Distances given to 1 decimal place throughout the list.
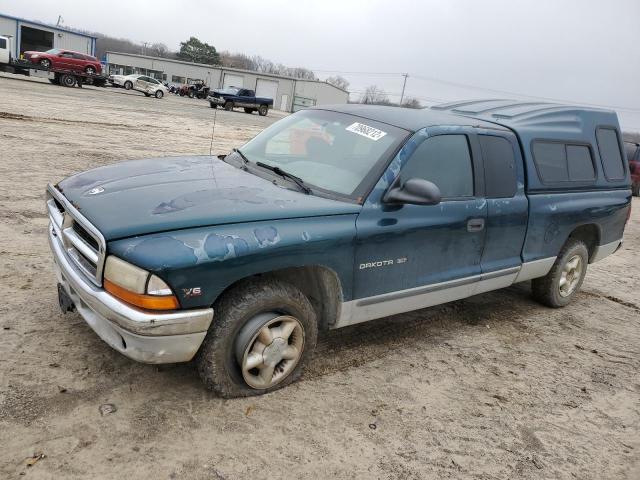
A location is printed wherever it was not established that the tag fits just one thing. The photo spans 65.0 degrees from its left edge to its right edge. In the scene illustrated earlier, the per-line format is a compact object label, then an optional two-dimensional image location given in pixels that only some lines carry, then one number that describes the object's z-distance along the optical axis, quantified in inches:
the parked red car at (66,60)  1159.0
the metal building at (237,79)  2384.4
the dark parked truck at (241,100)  1322.6
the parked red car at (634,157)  634.2
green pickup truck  100.9
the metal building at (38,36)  1660.9
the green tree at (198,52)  3566.7
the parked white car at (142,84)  1472.7
